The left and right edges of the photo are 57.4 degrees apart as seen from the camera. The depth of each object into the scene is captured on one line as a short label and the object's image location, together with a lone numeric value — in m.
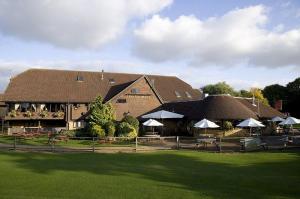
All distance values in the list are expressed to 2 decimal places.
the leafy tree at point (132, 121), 28.80
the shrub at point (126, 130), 27.16
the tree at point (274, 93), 63.70
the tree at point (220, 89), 62.98
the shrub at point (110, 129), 26.82
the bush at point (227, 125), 28.03
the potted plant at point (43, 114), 34.49
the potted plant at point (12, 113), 33.64
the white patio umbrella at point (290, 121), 27.30
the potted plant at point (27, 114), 34.03
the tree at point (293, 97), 57.76
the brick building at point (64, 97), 34.05
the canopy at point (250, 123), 24.89
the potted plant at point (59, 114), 34.93
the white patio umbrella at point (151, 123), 27.03
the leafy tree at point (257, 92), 61.22
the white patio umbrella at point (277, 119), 29.90
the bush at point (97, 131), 26.47
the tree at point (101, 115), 27.26
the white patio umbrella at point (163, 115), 29.84
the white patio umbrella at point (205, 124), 24.76
